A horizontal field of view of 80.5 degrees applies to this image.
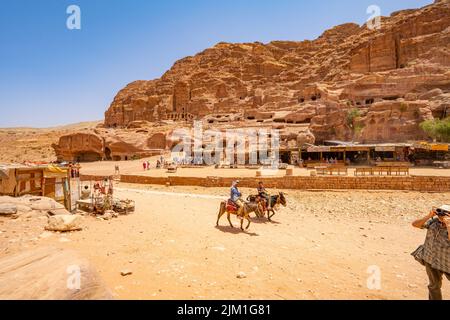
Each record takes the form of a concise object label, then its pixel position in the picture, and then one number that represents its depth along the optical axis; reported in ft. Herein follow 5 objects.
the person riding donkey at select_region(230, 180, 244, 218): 29.10
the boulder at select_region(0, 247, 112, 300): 11.57
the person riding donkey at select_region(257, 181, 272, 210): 33.52
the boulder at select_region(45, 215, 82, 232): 24.08
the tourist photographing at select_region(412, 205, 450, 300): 12.03
